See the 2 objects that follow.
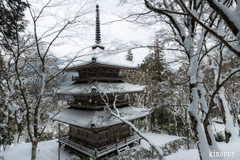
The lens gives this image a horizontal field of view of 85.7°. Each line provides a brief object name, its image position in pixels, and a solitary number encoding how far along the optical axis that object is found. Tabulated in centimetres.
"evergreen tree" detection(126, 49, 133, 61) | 2426
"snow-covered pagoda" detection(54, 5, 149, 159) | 860
